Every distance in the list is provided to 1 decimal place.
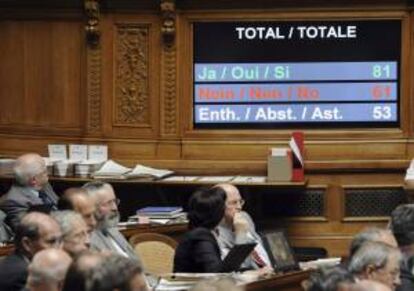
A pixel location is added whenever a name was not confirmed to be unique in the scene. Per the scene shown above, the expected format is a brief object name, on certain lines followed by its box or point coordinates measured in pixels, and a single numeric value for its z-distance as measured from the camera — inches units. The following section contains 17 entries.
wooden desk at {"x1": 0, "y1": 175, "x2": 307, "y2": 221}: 784.7
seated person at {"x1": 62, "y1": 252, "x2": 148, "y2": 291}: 316.8
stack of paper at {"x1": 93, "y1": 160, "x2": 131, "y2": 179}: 791.0
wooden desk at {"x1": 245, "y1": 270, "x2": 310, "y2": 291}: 501.0
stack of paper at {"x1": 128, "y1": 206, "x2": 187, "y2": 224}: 721.5
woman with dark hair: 536.2
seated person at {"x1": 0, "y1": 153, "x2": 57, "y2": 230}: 637.0
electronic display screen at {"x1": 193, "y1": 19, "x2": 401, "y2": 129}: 799.6
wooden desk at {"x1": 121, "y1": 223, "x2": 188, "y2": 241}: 677.8
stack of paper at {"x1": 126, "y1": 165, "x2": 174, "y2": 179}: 787.6
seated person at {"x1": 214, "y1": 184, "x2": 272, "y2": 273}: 572.7
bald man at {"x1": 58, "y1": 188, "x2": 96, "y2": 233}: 525.0
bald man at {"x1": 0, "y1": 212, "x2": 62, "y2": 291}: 437.1
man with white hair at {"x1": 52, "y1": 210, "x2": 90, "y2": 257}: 459.8
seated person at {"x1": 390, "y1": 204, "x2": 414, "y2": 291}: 493.2
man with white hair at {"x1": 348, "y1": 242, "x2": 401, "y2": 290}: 419.9
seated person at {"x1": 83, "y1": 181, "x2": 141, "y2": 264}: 530.9
